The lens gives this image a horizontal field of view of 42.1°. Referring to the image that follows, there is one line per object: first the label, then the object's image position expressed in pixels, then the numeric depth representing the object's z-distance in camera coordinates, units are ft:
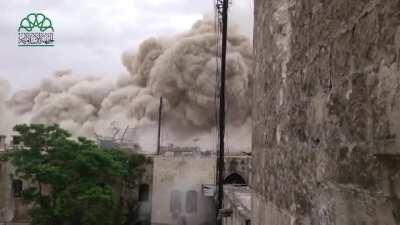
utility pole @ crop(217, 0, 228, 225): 52.19
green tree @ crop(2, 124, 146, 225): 68.08
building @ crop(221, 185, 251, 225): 30.37
